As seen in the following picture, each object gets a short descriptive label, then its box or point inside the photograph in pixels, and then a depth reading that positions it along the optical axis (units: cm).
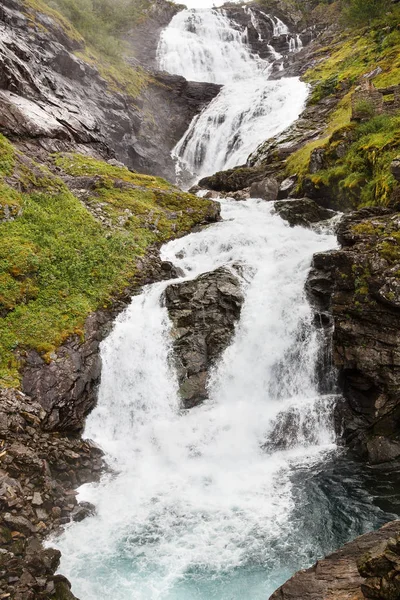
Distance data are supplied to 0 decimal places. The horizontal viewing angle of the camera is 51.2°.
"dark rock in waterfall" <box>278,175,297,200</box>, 2683
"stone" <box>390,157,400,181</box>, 1692
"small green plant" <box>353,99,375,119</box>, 2412
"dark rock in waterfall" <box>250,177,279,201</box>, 2728
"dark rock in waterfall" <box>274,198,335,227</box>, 2286
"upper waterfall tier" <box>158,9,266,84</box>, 5575
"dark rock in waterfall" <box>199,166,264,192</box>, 3073
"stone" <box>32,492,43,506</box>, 1088
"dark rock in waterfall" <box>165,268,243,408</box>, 1599
